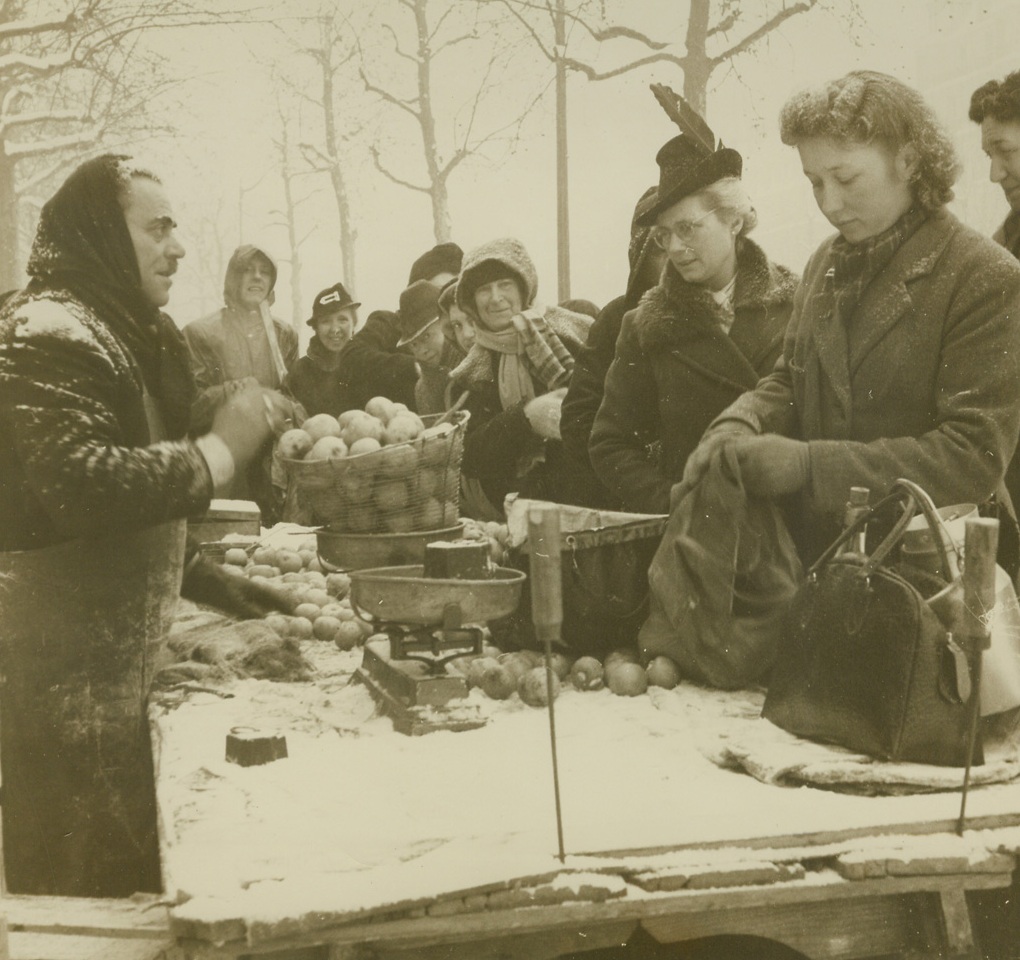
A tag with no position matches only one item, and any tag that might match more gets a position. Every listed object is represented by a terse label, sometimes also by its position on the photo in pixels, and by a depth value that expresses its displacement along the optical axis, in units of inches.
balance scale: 119.7
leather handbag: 94.8
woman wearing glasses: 140.9
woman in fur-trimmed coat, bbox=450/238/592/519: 178.2
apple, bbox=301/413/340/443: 140.6
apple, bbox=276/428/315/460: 138.4
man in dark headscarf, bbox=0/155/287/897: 116.5
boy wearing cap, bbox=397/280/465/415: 238.7
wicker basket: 134.7
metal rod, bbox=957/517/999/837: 82.1
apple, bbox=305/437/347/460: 137.1
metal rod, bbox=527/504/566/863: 82.9
